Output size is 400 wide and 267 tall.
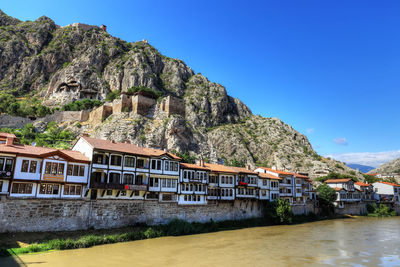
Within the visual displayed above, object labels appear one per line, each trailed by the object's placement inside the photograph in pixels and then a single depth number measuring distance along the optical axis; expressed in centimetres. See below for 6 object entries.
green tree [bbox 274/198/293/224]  4691
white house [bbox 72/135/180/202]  3072
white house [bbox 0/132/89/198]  2547
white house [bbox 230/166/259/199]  4528
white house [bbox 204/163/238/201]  4222
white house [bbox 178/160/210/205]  3828
